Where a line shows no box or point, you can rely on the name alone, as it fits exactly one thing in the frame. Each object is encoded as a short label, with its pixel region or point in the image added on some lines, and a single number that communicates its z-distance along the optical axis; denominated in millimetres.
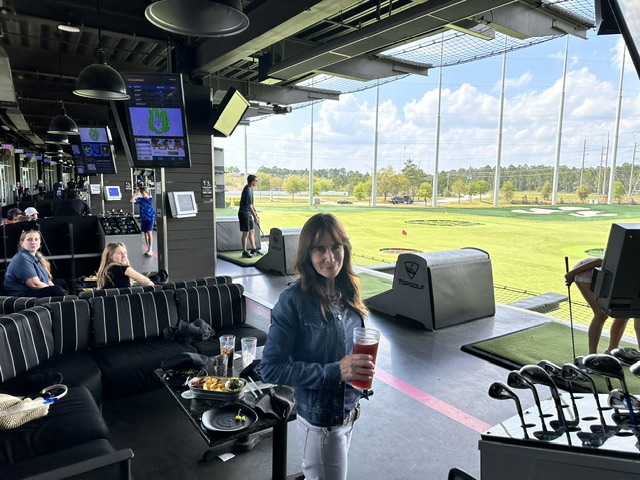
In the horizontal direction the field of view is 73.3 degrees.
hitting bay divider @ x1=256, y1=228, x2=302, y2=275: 8547
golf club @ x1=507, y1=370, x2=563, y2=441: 1264
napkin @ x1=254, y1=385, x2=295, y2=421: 2162
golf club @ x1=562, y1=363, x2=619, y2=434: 1278
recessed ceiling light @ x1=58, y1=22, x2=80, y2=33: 5312
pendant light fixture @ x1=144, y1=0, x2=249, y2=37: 2355
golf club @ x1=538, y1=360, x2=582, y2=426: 1329
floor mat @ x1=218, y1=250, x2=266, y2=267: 9734
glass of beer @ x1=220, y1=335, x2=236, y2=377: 2631
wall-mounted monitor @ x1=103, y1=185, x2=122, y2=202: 14586
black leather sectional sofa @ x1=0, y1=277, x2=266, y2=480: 2389
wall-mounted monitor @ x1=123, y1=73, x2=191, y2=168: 4773
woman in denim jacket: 1673
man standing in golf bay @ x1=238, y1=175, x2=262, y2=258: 9758
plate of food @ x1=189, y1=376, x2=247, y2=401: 2316
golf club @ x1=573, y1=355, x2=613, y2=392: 1402
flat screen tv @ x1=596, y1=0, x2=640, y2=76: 1224
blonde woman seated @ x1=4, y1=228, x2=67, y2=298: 4746
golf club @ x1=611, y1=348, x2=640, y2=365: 1563
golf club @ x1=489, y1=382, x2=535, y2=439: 1336
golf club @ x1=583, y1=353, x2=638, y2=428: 1335
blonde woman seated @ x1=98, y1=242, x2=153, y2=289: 4578
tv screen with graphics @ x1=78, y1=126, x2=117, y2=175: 9600
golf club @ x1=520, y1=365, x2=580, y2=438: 1297
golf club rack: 1131
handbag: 2486
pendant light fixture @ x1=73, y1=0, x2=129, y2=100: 4336
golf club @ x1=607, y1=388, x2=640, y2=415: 1314
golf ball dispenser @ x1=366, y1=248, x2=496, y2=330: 5570
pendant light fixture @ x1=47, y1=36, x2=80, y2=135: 7461
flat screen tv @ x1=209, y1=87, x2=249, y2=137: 6004
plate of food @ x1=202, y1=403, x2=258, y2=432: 2064
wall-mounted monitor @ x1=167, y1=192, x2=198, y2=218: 6340
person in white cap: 8078
